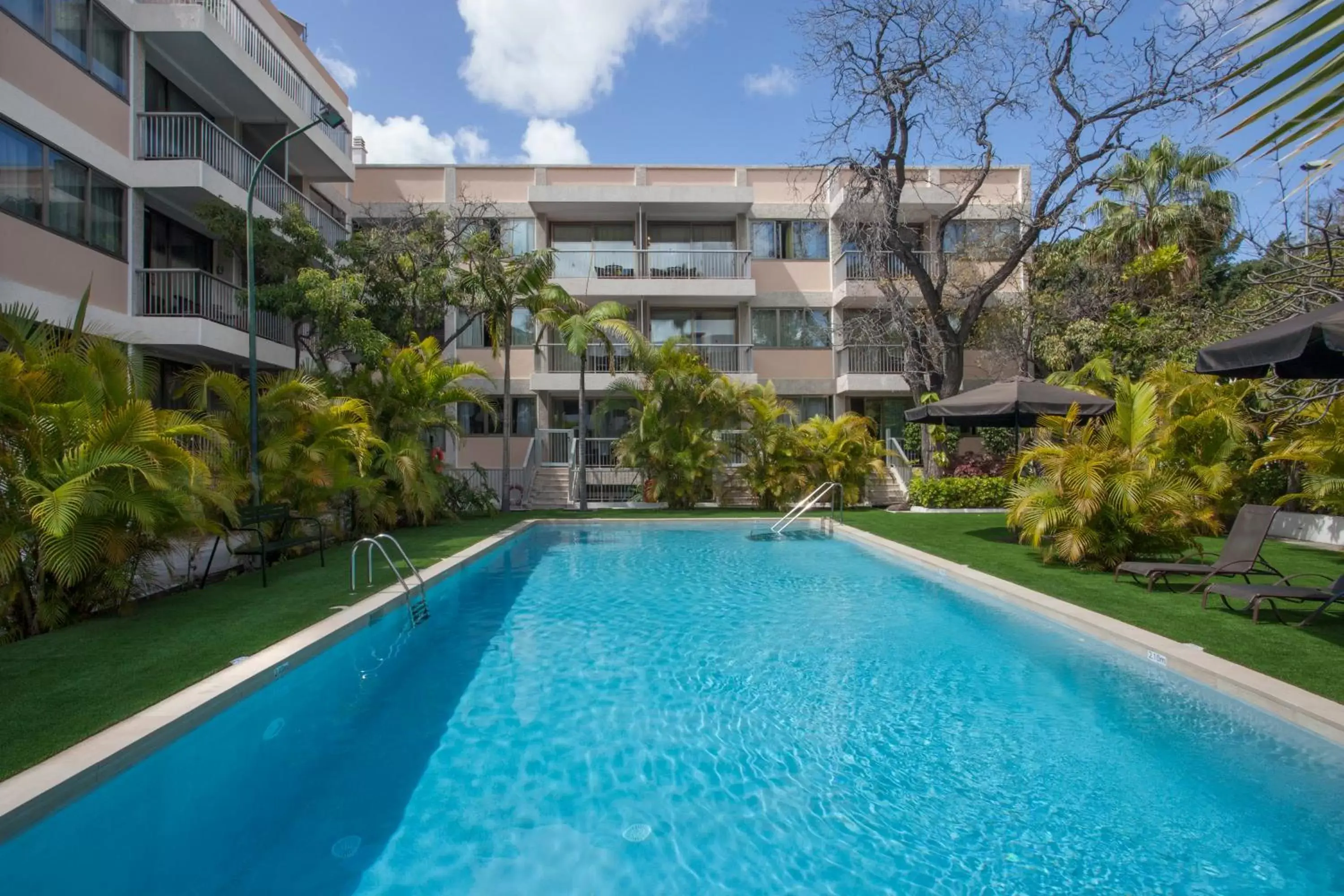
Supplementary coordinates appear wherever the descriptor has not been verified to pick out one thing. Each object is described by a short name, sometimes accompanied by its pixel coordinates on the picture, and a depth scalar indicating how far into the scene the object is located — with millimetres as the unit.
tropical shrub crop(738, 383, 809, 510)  19047
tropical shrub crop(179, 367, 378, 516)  10023
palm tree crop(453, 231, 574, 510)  18203
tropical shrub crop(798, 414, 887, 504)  19344
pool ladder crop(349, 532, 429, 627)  7855
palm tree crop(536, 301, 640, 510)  18406
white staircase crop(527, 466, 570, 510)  20828
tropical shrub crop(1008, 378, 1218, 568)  9273
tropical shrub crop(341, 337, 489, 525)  14320
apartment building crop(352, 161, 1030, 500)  22609
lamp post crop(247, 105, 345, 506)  9914
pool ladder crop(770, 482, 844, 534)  15711
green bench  8602
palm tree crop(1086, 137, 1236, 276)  20953
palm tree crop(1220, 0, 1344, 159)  1328
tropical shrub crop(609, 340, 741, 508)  18781
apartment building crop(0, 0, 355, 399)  10609
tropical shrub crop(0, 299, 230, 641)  5980
